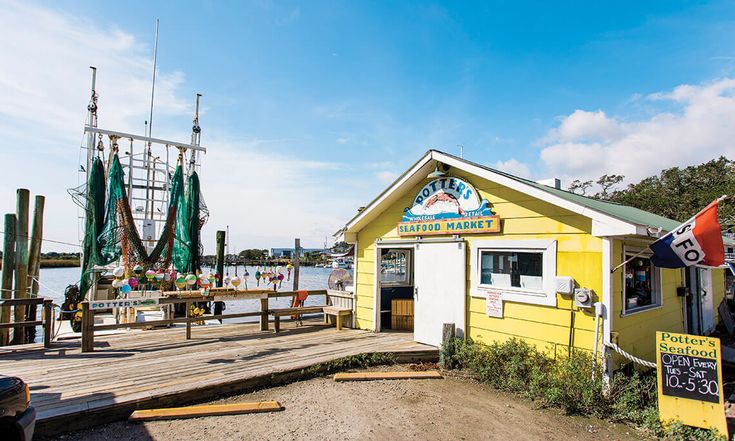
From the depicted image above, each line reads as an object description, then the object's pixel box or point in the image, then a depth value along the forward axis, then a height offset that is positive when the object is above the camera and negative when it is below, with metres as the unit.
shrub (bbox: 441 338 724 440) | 5.29 -2.02
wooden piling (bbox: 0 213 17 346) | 9.87 -0.62
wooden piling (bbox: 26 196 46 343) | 10.46 -0.28
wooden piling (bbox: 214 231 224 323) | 19.00 -0.28
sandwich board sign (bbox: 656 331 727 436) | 4.91 -1.64
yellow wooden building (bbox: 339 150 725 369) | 6.21 -0.32
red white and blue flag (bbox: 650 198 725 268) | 5.44 +0.12
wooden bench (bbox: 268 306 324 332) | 9.58 -1.61
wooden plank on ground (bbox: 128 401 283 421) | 4.98 -2.16
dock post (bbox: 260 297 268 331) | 9.76 -1.71
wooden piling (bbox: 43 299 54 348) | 7.73 -1.53
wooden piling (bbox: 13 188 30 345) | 9.93 -0.07
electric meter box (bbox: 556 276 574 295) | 6.27 -0.54
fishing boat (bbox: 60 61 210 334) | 12.69 +0.78
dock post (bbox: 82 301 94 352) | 7.46 -1.62
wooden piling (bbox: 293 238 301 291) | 14.37 -0.39
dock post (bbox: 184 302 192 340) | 8.60 -1.64
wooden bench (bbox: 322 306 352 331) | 10.04 -1.66
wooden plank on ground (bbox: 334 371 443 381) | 6.66 -2.17
